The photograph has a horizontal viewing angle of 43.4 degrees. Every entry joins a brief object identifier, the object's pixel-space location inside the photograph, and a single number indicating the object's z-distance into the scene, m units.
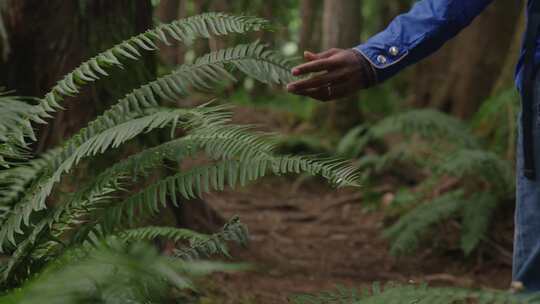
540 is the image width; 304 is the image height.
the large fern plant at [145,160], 1.80
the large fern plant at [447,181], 4.49
